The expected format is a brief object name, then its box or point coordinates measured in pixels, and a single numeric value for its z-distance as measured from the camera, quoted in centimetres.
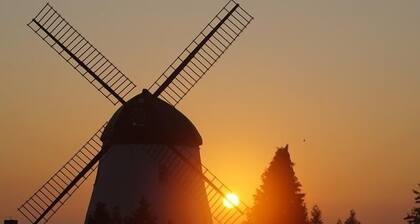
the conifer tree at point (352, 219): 8338
